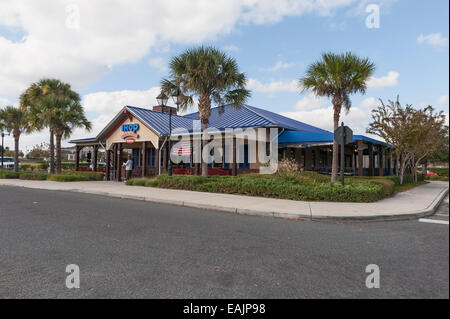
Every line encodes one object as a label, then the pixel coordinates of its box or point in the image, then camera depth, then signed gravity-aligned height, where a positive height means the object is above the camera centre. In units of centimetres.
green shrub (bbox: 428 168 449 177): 3993 -97
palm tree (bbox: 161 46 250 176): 1488 +458
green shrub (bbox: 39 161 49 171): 4331 -52
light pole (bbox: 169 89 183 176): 1593 +380
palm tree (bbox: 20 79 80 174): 2518 +646
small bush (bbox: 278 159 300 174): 1375 -16
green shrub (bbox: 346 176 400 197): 1215 -88
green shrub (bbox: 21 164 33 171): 4262 -67
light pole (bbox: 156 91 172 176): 1681 +391
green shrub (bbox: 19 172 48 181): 2315 -111
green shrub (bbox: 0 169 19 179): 2515 -112
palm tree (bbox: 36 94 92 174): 2270 +391
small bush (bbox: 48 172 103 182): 2089 -108
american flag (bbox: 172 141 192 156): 1875 +96
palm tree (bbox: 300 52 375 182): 1302 +408
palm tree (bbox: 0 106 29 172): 2916 +435
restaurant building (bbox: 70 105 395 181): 1798 +161
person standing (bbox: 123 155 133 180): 2052 -36
